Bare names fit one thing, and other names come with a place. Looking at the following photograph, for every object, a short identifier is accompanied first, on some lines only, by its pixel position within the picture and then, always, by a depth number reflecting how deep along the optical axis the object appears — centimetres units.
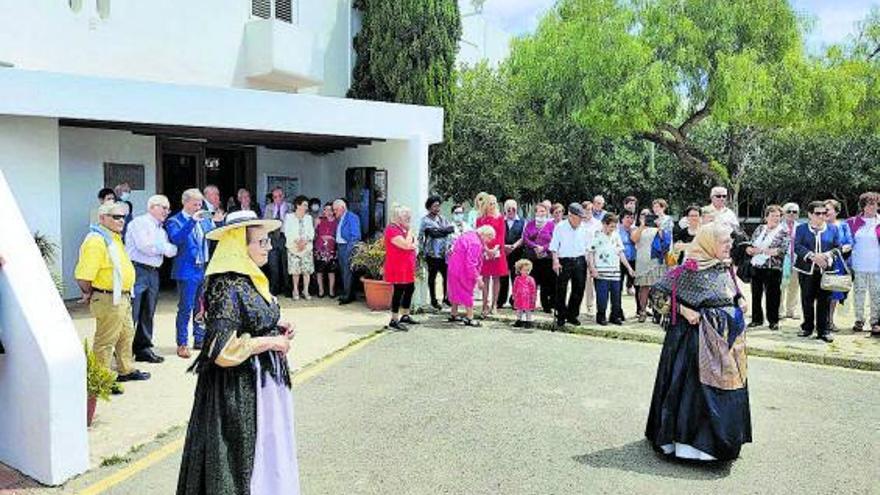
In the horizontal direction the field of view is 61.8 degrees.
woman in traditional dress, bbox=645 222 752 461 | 518
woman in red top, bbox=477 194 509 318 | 1098
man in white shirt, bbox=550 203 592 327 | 1020
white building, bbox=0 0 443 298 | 984
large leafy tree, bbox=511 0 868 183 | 1994
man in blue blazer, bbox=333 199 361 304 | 1223
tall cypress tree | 1556
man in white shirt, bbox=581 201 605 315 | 1041
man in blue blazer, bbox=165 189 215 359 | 803
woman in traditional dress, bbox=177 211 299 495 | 362
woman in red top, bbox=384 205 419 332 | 1009
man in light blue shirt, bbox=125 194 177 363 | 741
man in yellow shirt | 646
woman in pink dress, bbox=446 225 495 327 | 1020
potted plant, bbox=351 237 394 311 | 1156
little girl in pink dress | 1021
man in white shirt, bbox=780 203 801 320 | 1000
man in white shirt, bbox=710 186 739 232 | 916
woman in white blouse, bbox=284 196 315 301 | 1216
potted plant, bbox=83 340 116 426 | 552
